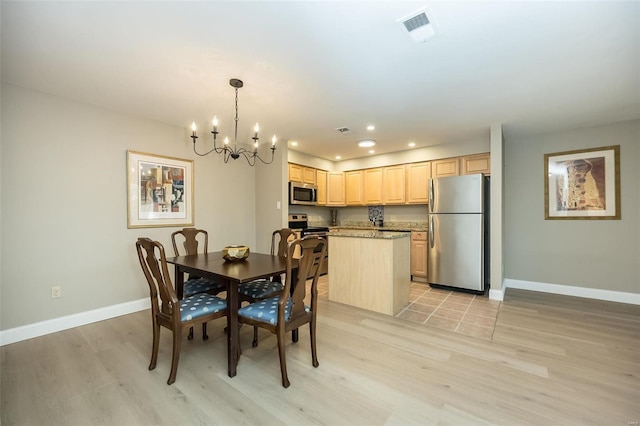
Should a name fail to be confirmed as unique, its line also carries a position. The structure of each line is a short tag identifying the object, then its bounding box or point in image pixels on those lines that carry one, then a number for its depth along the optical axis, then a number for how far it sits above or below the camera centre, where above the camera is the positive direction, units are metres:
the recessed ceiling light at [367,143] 4.57 +1.18
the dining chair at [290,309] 1.92 -0.72
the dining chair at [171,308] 1.92 -0.70
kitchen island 3.28 -0.72
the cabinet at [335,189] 5.96 +0.53
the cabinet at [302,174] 5.10 +0.77
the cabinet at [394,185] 5.27 +0.56
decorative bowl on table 2.54 -0.37
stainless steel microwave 4.96 +0.38
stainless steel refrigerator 4.03 -0.29
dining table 2.01 -0.45
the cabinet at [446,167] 4.70 +0.80
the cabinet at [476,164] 4.42 +0.80
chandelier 2.52 +0.96
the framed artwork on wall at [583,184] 3.77 +0.41
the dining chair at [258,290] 2.54 -0.73
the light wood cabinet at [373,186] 5.55 +0.56
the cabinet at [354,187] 5.84 +0.56
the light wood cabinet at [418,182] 4.98 +0.58
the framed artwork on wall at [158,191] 3.38 +0.31
